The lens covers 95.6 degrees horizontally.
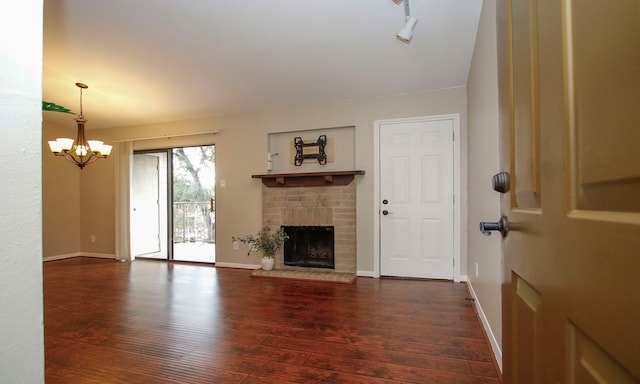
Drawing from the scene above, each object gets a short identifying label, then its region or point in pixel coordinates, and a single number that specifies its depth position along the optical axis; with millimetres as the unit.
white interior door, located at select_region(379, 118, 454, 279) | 3662
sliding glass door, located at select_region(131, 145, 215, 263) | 5180
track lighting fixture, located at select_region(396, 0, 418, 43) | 2141
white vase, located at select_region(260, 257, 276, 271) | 4203
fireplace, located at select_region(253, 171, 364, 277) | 3990
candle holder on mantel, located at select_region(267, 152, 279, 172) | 4426
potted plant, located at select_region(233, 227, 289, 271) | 4207
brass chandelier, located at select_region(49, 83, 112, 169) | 3580
